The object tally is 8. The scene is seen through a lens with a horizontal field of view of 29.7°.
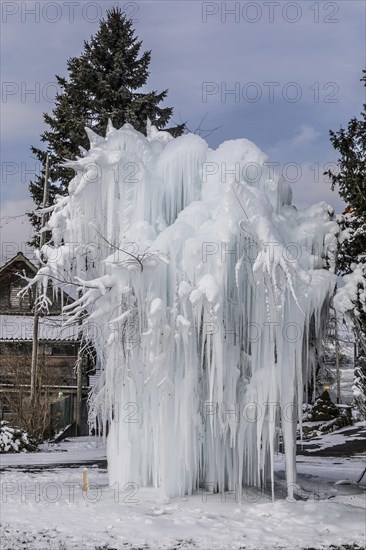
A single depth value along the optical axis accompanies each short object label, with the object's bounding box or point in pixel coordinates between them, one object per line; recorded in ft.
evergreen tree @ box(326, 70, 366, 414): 40.65
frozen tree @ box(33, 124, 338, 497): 38.06
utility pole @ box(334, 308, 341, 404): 42.27
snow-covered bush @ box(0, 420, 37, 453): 75.72
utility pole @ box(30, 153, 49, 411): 86.58
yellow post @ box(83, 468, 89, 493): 42.14
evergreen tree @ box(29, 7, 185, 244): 95.25
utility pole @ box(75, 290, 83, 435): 97.04
